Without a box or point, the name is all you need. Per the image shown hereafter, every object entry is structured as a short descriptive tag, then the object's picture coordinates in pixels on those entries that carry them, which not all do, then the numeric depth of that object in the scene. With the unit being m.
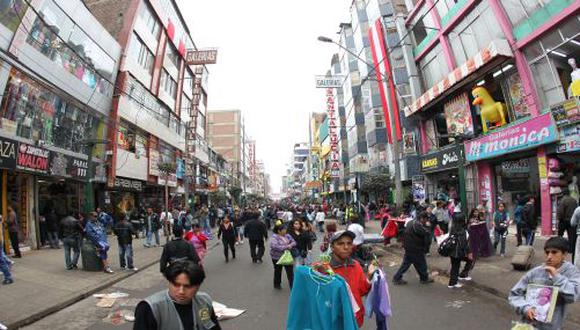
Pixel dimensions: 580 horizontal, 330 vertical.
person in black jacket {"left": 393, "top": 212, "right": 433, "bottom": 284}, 9.55
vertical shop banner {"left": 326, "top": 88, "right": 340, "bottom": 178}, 50.06
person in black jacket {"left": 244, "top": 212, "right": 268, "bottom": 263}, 13.40
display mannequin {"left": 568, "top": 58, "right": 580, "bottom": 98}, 15.64
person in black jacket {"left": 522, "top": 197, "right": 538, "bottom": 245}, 12.12
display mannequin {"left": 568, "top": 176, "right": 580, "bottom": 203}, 16.72
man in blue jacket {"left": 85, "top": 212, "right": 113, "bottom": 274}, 12.33
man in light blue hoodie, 3.98
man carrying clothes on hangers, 4.32
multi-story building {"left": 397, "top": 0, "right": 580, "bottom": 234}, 16.78
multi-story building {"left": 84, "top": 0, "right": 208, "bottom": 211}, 28.06
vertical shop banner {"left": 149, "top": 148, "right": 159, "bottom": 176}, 33.06
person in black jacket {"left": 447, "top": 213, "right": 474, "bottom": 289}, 9.00
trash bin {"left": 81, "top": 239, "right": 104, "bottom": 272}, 12.58
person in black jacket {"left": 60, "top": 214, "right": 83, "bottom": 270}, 12.70
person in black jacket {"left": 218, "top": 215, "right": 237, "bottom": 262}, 14.78
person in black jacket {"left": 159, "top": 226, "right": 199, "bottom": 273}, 7.46
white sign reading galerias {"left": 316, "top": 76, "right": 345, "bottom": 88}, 27.65
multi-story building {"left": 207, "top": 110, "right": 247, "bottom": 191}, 96.94
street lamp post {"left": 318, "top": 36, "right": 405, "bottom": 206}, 19.05
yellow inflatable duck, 21.12
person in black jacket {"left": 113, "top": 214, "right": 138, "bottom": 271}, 12.74
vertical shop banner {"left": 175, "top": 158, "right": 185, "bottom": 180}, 42.22
